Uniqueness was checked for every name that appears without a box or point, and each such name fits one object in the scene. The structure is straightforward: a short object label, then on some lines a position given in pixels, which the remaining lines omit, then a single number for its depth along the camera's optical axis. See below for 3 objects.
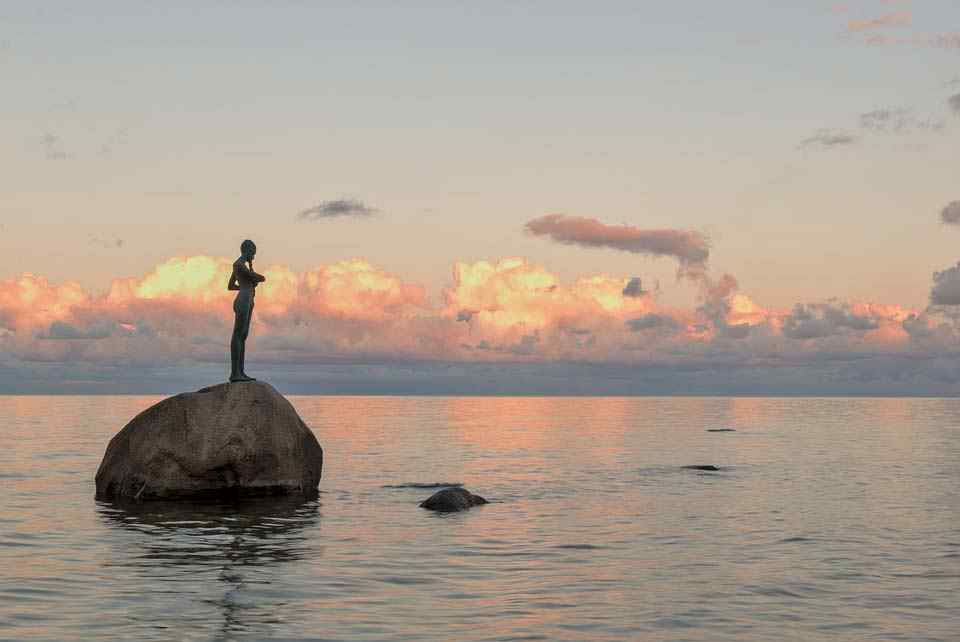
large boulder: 30.53
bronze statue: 32.12
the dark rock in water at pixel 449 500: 30.56
